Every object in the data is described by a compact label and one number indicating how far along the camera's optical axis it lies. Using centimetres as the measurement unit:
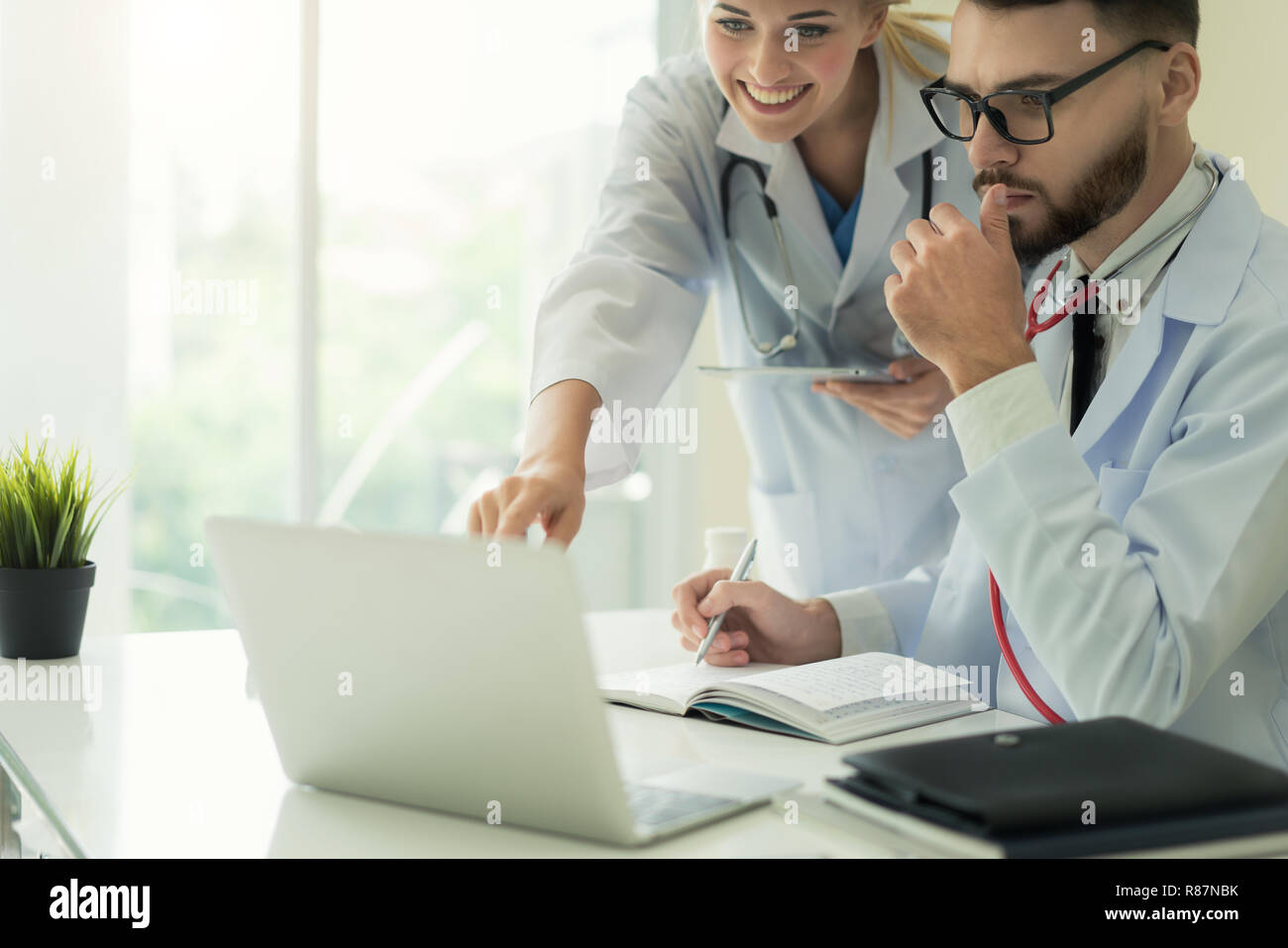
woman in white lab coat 159
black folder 70
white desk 83
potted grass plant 152
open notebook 113
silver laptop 76
